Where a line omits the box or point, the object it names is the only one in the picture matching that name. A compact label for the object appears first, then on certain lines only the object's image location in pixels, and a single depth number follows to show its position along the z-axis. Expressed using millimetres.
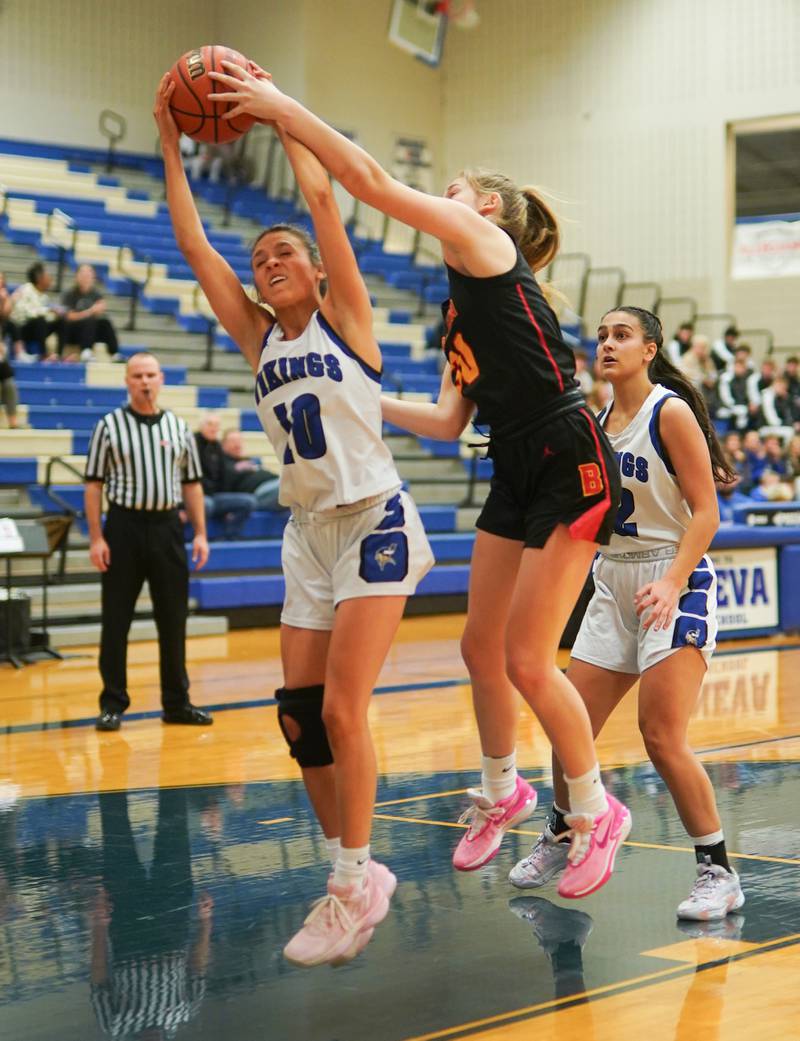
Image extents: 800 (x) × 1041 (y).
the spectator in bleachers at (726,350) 19594
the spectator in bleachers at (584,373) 16422
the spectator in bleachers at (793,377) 19344
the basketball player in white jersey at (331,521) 3604
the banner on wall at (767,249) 21166
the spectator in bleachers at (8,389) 13133
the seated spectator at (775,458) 17312
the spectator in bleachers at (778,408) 18953
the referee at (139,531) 7898
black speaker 10562
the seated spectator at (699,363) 18578
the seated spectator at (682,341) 19203
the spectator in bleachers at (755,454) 17266
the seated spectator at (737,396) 18828
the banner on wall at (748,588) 11336
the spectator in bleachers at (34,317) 14812
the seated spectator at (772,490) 15445
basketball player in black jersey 3797
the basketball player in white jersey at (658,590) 4203
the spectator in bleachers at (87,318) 14992
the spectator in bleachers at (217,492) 13320
